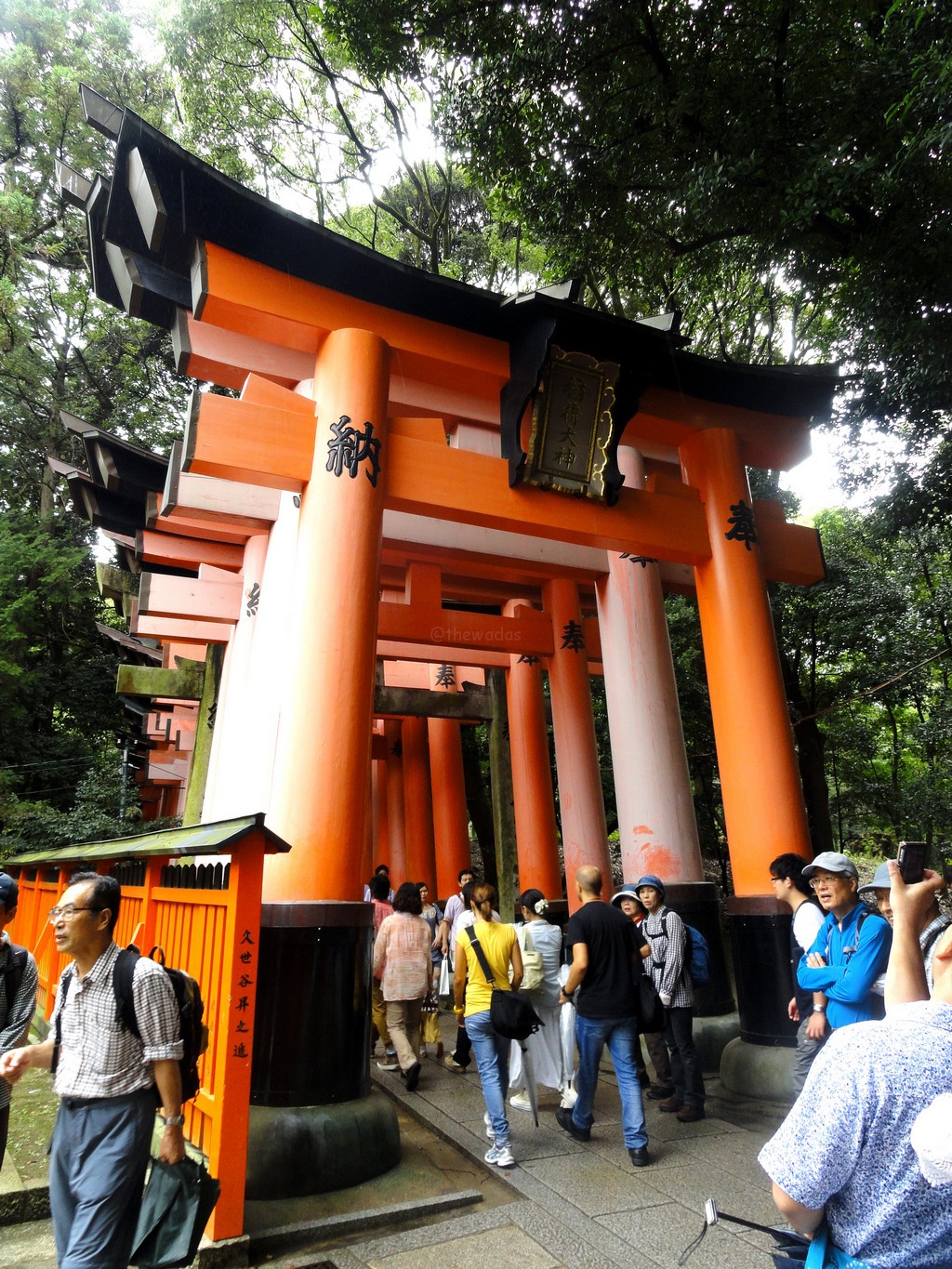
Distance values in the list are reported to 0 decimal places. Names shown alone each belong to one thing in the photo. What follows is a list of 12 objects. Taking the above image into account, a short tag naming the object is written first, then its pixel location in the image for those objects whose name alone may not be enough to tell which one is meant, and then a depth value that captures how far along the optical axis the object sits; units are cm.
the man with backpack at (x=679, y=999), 549
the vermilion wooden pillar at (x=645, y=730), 801
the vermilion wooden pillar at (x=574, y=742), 1041
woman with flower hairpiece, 542
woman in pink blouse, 607
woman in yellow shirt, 461
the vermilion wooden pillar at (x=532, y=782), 1183
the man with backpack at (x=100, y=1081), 247
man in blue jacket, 350
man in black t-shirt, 463
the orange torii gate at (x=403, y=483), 543
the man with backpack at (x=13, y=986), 326
